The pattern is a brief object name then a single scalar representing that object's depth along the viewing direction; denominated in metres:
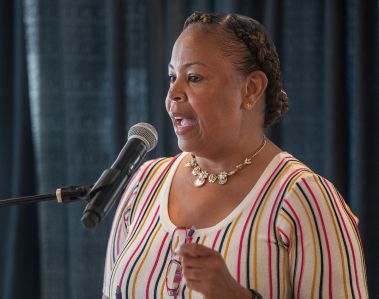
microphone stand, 2.17
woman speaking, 2.34
